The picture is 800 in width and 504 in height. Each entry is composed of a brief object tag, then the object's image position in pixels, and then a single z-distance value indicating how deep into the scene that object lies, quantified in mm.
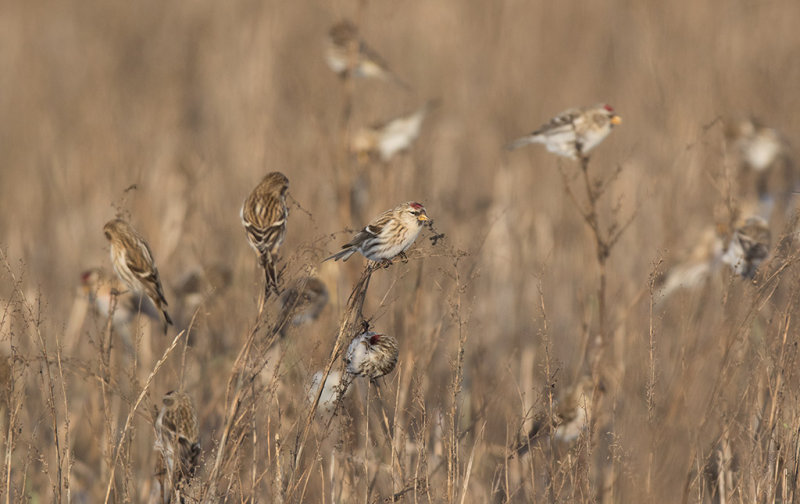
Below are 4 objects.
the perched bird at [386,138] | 16094
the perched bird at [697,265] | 14109
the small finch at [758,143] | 17203
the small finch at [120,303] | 13031
